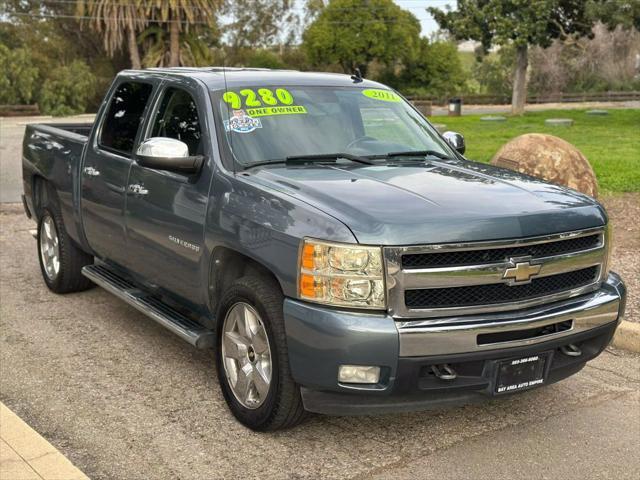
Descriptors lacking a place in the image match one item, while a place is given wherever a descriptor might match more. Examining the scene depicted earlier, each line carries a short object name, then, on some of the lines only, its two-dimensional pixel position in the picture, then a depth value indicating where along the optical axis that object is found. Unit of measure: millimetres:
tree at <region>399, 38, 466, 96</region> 62000
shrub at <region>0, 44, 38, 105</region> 47219
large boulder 10117
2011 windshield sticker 5820
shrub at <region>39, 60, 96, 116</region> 48125
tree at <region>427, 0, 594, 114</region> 31047
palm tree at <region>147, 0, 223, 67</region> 49062
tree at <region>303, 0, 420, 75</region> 60344
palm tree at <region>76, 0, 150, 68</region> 49125
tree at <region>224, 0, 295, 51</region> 69875
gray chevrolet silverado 3830
